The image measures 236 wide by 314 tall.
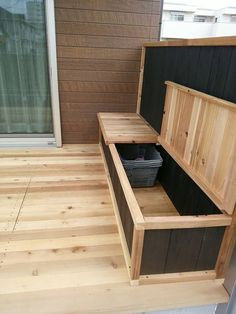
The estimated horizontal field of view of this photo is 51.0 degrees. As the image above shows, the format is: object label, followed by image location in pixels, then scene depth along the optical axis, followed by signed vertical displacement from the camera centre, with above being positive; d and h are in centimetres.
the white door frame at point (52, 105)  236 -55
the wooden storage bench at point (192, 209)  114 -71
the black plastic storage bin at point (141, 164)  202 -86
